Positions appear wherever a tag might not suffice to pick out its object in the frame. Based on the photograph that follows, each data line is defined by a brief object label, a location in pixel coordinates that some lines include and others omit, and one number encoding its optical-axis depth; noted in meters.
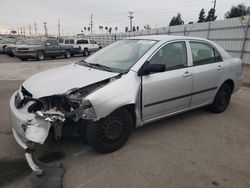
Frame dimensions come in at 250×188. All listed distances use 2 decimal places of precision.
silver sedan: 2.77
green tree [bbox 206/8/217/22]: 42.93
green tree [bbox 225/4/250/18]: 38.37
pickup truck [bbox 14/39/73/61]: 16.34
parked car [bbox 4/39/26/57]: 19.73
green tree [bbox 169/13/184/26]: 59.41
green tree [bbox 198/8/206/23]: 54.81
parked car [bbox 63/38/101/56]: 21.97
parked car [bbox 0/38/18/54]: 22.03
